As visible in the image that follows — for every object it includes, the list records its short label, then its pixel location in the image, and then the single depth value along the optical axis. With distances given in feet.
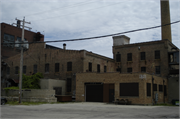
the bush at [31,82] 117.07
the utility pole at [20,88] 88.12
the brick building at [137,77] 96.73
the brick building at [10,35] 173.02
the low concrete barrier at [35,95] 98.48
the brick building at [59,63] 124.06
